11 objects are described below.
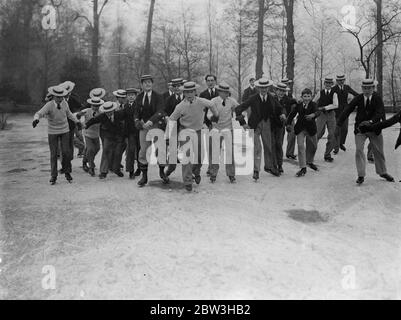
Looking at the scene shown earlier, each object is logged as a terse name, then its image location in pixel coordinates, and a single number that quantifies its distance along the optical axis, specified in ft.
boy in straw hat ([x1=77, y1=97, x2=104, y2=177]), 33.09
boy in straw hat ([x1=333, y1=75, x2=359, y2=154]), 37.79
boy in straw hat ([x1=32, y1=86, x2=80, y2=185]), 28.91
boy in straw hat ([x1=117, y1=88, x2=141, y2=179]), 31.68
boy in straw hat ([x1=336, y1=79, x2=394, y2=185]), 28.14
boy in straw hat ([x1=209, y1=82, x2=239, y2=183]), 29.55
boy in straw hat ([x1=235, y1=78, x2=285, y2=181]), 30.45
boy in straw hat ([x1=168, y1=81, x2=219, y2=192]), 27.40
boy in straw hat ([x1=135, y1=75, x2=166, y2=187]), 28.76
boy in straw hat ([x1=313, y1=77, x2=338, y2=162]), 36.73
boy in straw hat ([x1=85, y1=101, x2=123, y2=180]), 31.80
